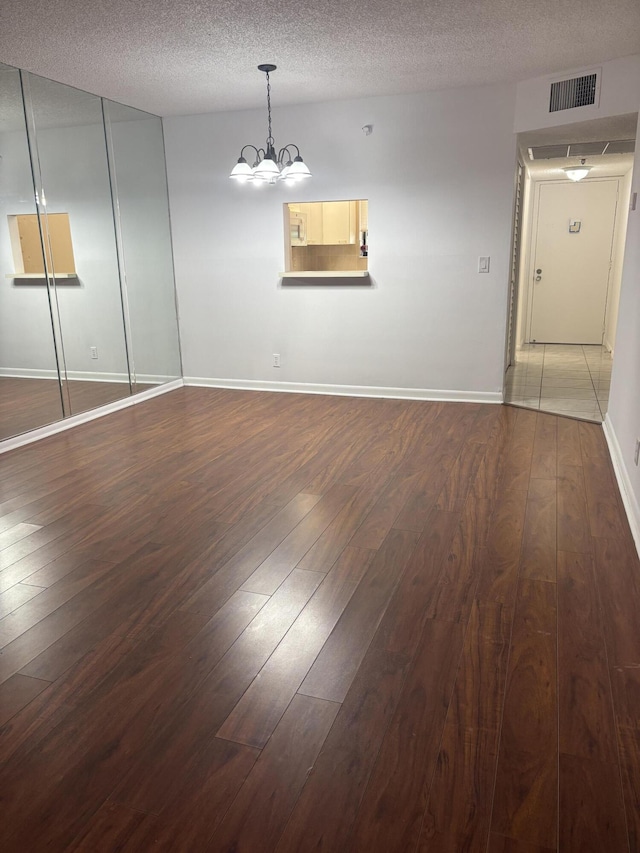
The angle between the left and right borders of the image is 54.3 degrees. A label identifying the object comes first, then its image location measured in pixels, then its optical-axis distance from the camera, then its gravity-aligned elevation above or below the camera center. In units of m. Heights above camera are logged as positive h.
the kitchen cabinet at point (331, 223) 7.57 +0.45
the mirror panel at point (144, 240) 5.57 +0.23
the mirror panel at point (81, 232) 4.68 +0.27
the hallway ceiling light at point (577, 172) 7.87 +1.04
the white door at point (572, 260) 9.11 -0.05
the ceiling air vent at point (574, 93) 4.55 +1.18
